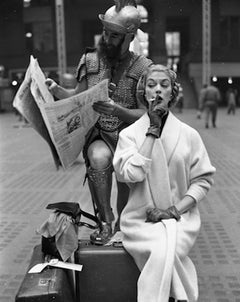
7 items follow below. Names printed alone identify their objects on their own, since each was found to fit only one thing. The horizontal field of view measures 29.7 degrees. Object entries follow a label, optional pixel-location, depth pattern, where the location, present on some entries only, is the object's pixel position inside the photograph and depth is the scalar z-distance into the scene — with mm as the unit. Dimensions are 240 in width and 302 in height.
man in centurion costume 3035
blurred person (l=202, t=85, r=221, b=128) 16203
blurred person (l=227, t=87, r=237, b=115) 24309
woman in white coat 2299
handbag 2664
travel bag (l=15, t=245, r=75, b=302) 2318
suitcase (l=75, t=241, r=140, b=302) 2562
